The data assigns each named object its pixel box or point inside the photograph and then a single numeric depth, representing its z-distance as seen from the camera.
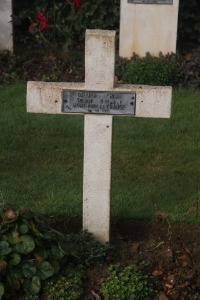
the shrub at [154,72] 8.59
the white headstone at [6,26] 9.38
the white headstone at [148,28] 9.05
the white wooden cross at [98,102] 4.46
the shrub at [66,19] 9.52
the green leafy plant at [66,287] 4.19
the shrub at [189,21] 9.88
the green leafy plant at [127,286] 4.20
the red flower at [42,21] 8.98
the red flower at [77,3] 9.02
